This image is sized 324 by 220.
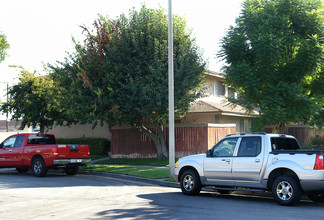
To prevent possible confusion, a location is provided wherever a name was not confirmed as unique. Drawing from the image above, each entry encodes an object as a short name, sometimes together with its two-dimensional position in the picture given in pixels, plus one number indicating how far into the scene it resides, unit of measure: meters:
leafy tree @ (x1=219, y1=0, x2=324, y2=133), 18.92
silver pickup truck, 9.65
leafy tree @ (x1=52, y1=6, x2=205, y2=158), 21.17
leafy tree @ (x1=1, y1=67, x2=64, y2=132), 29.09
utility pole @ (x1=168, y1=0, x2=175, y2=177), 15.38
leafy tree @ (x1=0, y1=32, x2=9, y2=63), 48.75
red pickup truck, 17.16
